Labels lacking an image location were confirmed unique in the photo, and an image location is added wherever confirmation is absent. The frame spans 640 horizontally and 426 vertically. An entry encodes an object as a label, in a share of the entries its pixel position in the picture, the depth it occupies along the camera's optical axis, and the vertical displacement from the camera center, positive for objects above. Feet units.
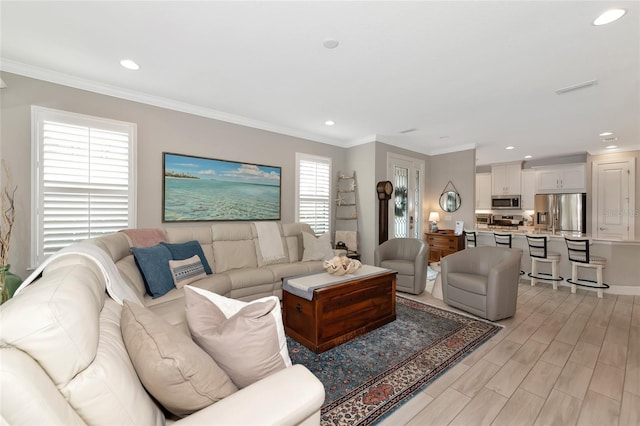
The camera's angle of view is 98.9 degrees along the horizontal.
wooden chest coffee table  8.08 -2.99
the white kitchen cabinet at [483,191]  25.31 +2.12
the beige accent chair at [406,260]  13.20 -2.43
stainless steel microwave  23.41 +1.05
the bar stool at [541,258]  14.42 -2.34
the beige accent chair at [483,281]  10.13 -2.63
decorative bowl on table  9.28 -1.83
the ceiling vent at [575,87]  9.46 +4.57
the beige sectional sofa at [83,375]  2.05 -1.43
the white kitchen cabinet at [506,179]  23.61 +3.12
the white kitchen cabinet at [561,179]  20.84 +2.81
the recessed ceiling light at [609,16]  6.16 +4.58
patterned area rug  5.95 -4.10
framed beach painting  11.94 +1.09
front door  18.33 +1.23
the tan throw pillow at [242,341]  3.71 -1.78
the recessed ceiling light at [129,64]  8.51 +4.70
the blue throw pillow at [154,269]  8.26 -1.77
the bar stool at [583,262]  13.14 -2.34
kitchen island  13.17 -2.52
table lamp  20.62 -0.43
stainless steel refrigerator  20.68 +0.15
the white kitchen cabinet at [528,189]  22.99 +2.10
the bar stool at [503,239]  15.69 -1.50
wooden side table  18.78 -2.09
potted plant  7.51 -0.33
